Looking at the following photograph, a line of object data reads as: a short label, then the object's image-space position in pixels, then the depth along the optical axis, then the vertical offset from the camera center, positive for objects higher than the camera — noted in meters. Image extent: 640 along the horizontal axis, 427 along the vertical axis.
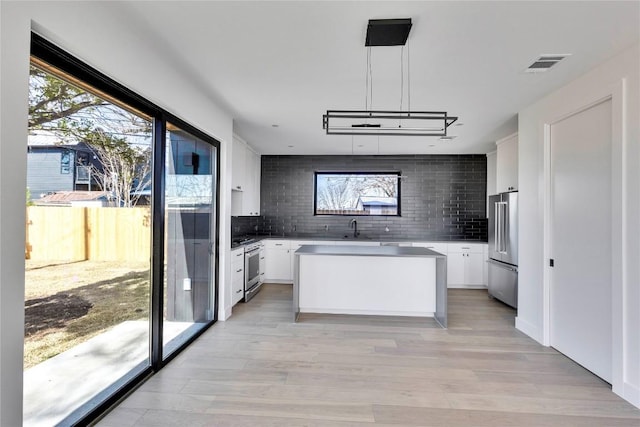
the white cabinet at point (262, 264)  5.50 -0.88
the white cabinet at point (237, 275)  4.09 -0.83
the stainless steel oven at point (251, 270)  4.62 -0.86
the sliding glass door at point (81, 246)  1.58 -0.20
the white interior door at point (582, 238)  2.50 -0.18
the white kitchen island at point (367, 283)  3.85 -0.85
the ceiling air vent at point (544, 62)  2.35 +1.26
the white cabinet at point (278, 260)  5.73 -0.83
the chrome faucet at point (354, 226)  6.10 -0.18
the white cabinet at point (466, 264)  5.45 -0.84
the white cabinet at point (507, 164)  4.29 +0.79
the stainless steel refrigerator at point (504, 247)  4.17 -0.44
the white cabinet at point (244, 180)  4.69 +0.63
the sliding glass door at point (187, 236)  2.83 -0.21
